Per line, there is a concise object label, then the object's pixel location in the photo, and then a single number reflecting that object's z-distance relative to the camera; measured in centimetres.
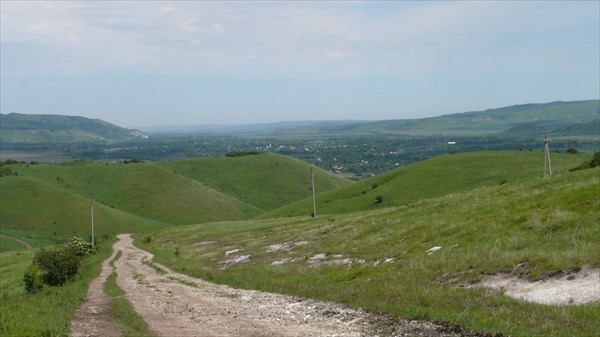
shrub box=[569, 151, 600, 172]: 5832
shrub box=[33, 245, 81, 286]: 4275
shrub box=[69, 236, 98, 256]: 6912
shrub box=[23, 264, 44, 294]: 4206
